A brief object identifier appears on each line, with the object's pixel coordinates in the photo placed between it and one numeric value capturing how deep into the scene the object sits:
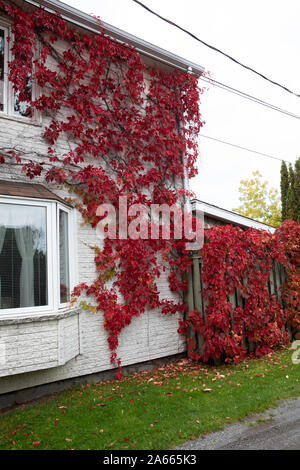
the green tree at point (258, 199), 30.75
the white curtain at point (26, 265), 4.60
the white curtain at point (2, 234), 4.51
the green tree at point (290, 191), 16.64
